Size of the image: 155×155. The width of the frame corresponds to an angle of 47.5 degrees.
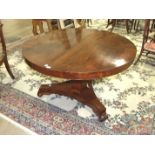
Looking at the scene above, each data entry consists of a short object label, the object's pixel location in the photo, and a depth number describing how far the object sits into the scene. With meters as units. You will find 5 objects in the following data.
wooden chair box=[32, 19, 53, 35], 2.76
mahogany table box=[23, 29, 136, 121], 1.34
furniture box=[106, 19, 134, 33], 3.34
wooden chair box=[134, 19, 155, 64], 2.21
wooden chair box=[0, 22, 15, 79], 1.97
